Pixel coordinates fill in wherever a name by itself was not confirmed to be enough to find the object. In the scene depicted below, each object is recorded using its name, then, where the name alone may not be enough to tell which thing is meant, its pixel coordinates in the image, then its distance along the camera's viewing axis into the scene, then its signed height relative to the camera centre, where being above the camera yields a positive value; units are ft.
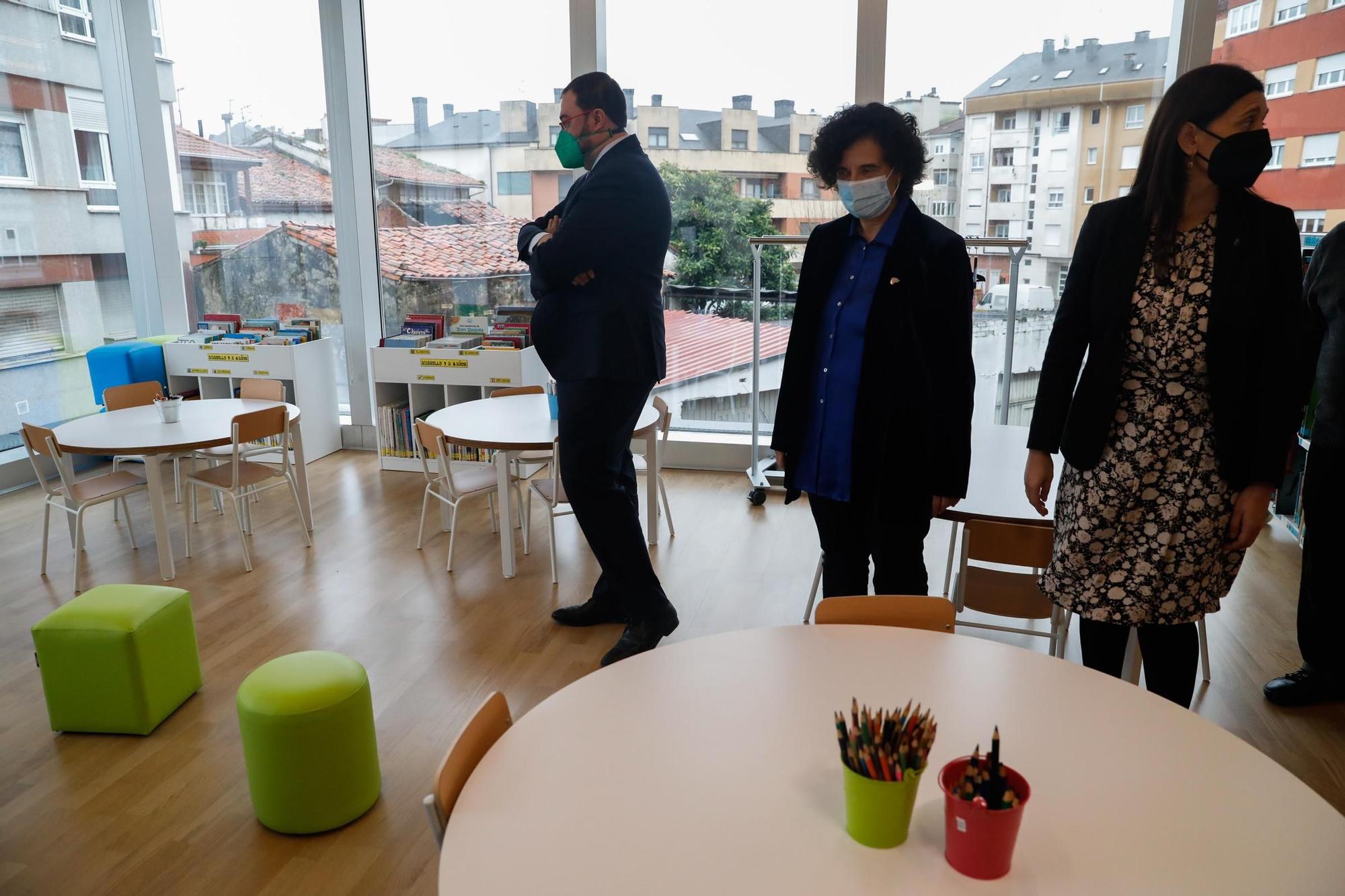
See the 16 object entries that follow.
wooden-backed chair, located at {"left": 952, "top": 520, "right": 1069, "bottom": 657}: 8.58 -3.38
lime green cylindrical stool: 7.90 -4.20
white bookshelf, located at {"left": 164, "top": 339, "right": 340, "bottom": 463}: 19.53 -2.53
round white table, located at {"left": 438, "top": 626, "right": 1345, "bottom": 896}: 3.86 -2.53
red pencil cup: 3.72 -2.35
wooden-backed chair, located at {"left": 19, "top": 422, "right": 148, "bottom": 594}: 13.29 -3.57
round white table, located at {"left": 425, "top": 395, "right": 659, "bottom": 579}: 12.91 -2.56
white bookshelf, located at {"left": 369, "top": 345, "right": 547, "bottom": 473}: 18.28 -2.43
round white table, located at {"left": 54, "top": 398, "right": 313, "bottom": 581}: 13.03 -2.64
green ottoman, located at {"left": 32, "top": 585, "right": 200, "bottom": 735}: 9.50 -4.21
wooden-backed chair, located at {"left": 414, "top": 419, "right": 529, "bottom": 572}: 13.55 -3.55
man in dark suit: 10.03 -0.56
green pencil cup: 3.90 -2.35
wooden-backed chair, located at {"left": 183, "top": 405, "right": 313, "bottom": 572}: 13.75 -3.44
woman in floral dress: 6.11 -0.85
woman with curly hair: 7.58 -0.95
